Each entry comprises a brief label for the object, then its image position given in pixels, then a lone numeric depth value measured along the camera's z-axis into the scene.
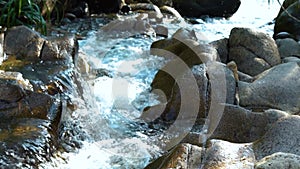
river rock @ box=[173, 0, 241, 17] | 25.41
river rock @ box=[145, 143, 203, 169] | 5.60
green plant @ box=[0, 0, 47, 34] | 12.02
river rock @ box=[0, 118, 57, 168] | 6.35
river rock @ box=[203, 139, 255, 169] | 5.43
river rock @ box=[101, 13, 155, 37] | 17.52
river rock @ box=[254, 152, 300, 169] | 4.89
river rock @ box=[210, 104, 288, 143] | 7.82
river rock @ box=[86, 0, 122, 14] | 21.16
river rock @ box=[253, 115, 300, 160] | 6.10
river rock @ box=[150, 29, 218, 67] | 10.96
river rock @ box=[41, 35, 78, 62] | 10.12
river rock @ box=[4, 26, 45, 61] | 10.10
